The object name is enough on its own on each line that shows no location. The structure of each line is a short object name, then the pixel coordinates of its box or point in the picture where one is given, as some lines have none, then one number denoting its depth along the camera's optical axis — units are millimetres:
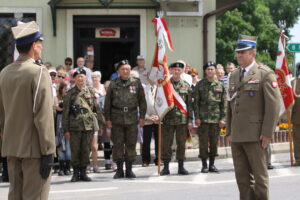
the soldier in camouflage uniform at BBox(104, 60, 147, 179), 13492
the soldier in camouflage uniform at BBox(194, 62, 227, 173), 14172
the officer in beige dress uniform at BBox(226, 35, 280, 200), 8359
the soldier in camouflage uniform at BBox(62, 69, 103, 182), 13141
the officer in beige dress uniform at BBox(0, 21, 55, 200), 6863
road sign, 21750
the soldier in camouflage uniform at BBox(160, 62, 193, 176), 13969
